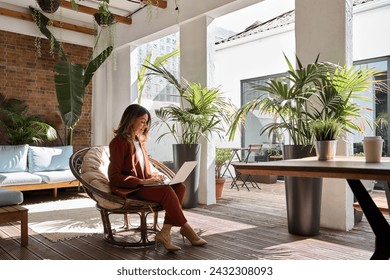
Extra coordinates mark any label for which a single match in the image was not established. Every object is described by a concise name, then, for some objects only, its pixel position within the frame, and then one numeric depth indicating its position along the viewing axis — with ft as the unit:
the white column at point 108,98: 23.71
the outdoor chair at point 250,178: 23.22
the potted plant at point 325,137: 6.57
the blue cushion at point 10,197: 10.62
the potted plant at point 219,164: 18.37
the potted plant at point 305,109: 10.52
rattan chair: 9.48
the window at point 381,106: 20.29
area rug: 11.72
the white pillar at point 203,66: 16.93
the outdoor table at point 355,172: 4.39
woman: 9.51
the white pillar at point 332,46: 11.86
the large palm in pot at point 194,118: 15.53
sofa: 17.35
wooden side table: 10.03
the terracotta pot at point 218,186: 18.30
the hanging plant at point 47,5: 11.77
